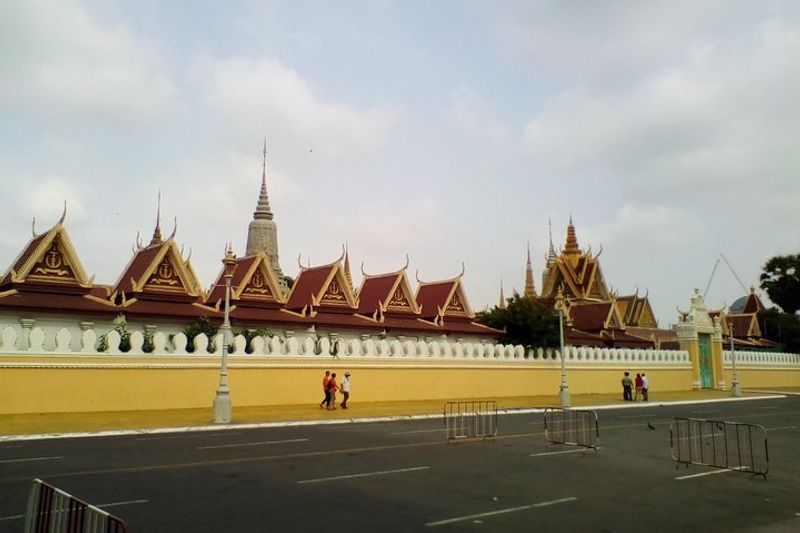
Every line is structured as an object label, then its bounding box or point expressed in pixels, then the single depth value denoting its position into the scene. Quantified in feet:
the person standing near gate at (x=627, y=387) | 107.34
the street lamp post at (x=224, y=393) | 63.41
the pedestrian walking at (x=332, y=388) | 79.87
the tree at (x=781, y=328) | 215.31
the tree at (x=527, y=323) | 120.06
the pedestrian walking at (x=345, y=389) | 82.94
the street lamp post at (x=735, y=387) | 123.89
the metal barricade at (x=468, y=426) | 56.44
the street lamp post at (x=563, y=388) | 89.51
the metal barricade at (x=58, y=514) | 16.06
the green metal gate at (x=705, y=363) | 149.38
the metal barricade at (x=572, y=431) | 53.26
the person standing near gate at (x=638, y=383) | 110.73
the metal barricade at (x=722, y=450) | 42.39
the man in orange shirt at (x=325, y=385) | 80.28
